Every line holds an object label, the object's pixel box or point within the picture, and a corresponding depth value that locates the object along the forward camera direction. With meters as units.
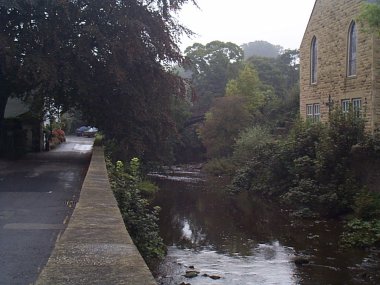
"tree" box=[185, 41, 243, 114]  69.06
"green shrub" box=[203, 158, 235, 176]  47.42
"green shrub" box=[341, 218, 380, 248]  19.20
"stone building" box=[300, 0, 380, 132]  27.25
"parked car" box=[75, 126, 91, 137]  66.47
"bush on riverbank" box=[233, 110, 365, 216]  25.92
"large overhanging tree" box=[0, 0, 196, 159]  20.58
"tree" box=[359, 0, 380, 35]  17.77
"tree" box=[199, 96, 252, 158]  51.97
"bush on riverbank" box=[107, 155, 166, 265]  11.26
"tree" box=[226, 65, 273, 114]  57.03
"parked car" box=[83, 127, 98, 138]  62.70
